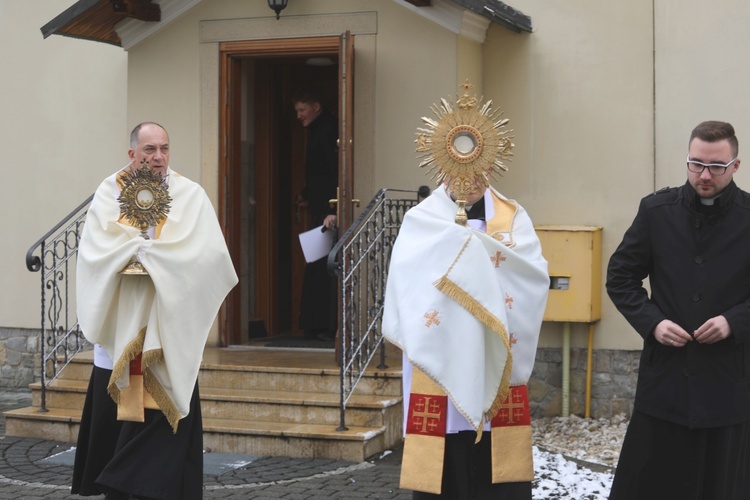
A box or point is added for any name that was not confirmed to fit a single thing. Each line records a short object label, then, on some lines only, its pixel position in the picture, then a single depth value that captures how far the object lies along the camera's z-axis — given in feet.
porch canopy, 29.26
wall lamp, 30.37
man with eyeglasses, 15.26
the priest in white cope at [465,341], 16.89
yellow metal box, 29.71
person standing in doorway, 32.65
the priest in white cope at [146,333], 19.48
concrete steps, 25.50
